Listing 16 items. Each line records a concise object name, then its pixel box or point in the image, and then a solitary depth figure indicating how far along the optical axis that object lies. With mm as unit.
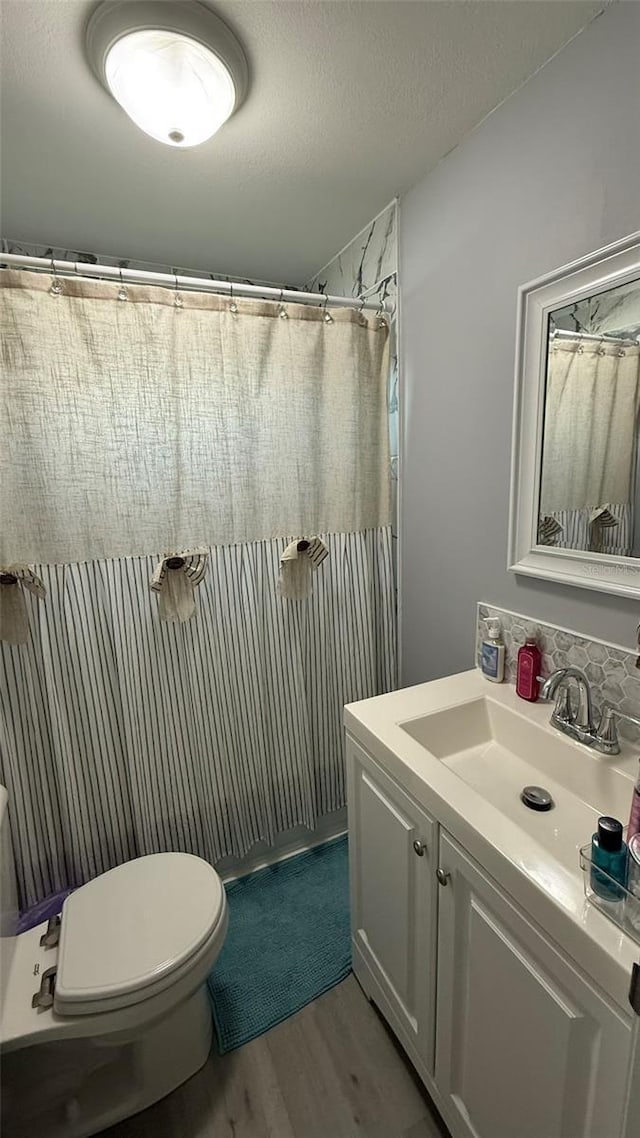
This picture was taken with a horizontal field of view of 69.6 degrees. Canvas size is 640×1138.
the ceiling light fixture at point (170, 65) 896
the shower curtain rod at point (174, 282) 1179
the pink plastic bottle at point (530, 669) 1205
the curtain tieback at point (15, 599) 1259
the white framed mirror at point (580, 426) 991
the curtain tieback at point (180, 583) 1434
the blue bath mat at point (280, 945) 1326
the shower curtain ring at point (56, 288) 1201
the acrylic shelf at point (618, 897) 614
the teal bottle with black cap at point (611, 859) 636
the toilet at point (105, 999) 986
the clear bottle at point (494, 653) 1319
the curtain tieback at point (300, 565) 1597
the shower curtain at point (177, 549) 1277
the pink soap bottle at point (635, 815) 679
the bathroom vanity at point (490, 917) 635
